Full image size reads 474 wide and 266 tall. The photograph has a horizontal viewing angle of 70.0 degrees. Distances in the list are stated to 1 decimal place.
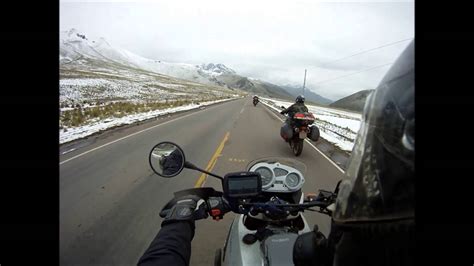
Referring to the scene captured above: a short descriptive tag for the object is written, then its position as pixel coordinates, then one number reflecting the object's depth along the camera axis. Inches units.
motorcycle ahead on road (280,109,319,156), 356.5
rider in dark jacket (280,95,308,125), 386.6
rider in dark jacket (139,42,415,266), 38.1
